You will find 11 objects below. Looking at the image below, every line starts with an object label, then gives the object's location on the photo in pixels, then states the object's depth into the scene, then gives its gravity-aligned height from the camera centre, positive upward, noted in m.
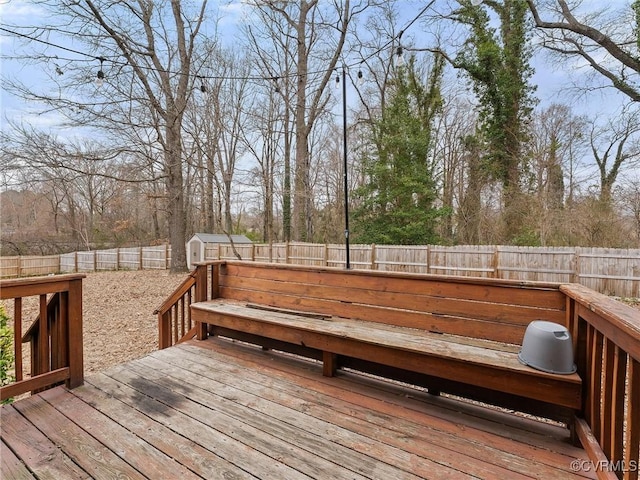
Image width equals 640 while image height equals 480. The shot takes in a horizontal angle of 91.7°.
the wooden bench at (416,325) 1.78 -0.72
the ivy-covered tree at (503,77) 10.59 +5.51
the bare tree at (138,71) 7.25 +4.29
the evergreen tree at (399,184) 10.29 +1.69
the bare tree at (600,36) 8.04 +5.40
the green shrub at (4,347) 2.08 -0.79
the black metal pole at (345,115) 3.65 +1.46
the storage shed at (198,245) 11.94 -0.46
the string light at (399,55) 3.93 +2.31
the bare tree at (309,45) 9.68 +6.42
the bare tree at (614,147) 8.92 +2.71
